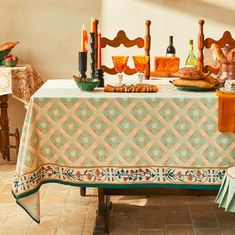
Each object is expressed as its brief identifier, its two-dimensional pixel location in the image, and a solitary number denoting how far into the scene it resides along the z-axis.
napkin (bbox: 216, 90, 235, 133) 2.29
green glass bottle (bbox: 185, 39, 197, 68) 3.45
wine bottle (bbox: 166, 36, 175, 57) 3.54
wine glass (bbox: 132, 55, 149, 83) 2.70
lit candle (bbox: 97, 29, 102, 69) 2.59
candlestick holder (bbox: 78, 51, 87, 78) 2.49
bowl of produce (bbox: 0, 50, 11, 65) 3.89
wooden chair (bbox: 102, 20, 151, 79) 3.26
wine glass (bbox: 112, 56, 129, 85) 2.66
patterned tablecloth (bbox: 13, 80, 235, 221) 2.32
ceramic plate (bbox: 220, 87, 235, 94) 2.38
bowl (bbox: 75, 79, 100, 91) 2.49
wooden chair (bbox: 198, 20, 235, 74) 3.05
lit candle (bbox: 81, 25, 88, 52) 2.37
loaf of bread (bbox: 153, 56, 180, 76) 3.32
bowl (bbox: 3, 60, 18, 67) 3.81
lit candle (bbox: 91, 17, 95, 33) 2.61
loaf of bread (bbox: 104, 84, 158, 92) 2.48
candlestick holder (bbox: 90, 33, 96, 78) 2.62
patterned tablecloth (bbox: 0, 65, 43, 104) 3.71
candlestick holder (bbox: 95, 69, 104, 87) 2.68
